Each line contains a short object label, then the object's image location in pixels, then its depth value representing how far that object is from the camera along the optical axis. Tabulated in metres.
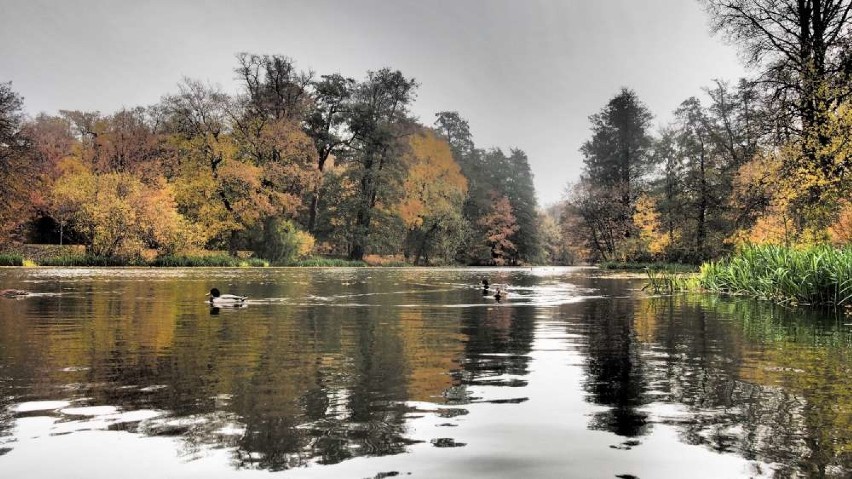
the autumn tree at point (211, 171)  57.44
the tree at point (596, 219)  67.38
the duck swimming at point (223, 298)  18.08
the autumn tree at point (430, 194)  71.69
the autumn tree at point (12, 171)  50.75
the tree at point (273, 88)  61.34
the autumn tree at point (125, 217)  51.44
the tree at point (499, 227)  85.06
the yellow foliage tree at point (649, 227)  58.44
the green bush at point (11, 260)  48.28
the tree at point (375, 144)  66.00
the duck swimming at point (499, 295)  22.08
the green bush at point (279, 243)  57.31
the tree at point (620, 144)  71.81
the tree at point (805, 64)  24.86
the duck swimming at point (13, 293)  20.80
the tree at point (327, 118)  65.75
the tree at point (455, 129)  97.75
